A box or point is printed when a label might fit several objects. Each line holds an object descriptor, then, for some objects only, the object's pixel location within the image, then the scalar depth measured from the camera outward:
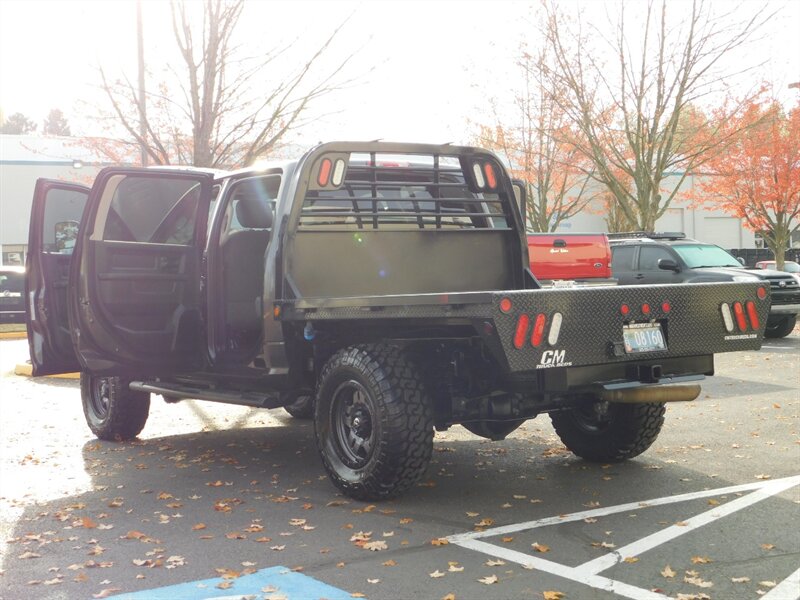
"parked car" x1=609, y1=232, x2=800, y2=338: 17.44
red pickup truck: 15.57
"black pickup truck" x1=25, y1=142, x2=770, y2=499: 5.88
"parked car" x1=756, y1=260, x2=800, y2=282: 30.45
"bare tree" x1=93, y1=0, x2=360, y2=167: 14.45
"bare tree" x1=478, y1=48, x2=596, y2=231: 25.58
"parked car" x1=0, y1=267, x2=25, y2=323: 25.72
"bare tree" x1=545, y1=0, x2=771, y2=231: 22.77
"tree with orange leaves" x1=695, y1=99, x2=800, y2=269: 25.55
